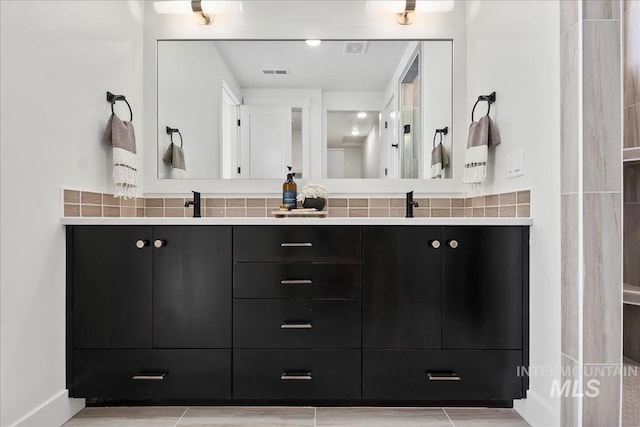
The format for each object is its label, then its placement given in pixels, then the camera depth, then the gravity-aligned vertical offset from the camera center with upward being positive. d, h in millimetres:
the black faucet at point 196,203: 1930 +60
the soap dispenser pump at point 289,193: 2146 +123
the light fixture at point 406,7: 2188 +1165
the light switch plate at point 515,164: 1698 +232
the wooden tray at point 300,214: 2037 +8
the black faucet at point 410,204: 1998 +60
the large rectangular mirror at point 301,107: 2266 +630
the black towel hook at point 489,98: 1968 +592
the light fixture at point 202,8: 2219 +1172
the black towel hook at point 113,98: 1952 +586
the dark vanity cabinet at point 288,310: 1643 -396
